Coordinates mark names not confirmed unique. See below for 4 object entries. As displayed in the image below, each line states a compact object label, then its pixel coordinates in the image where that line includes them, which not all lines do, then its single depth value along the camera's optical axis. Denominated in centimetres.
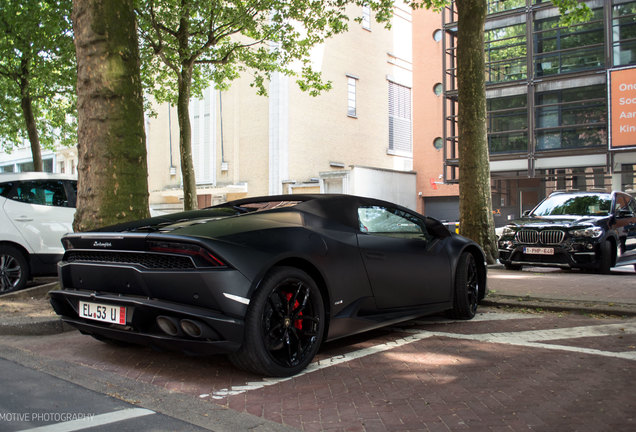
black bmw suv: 1048
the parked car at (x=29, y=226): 829
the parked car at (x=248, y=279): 387
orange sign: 2338
